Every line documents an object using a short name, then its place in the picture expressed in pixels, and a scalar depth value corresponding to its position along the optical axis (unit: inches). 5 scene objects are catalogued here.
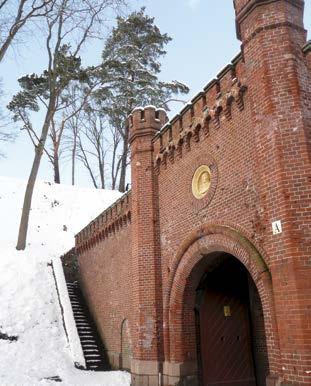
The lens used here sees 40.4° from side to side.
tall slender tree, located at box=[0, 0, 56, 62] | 645.3
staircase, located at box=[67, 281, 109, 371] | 525.0
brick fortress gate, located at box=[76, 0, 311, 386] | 267.4
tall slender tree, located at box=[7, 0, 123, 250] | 732.0
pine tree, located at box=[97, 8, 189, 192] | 1056.5
